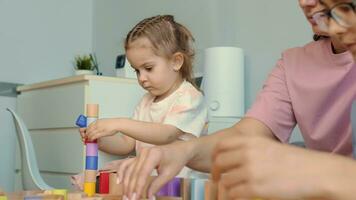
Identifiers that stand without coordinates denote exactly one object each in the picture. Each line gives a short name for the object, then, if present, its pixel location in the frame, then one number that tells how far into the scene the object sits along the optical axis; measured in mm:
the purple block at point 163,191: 819
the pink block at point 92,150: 1070
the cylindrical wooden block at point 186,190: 749
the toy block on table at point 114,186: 875
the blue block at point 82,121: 1215
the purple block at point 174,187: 795
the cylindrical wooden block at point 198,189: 727
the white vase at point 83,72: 2567
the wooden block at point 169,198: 758
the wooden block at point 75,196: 846
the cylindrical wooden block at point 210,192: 652
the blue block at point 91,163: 1031
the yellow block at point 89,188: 943
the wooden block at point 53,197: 782
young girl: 1526
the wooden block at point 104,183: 945
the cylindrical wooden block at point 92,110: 1123
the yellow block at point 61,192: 814
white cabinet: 1960
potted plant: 2634
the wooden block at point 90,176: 976
